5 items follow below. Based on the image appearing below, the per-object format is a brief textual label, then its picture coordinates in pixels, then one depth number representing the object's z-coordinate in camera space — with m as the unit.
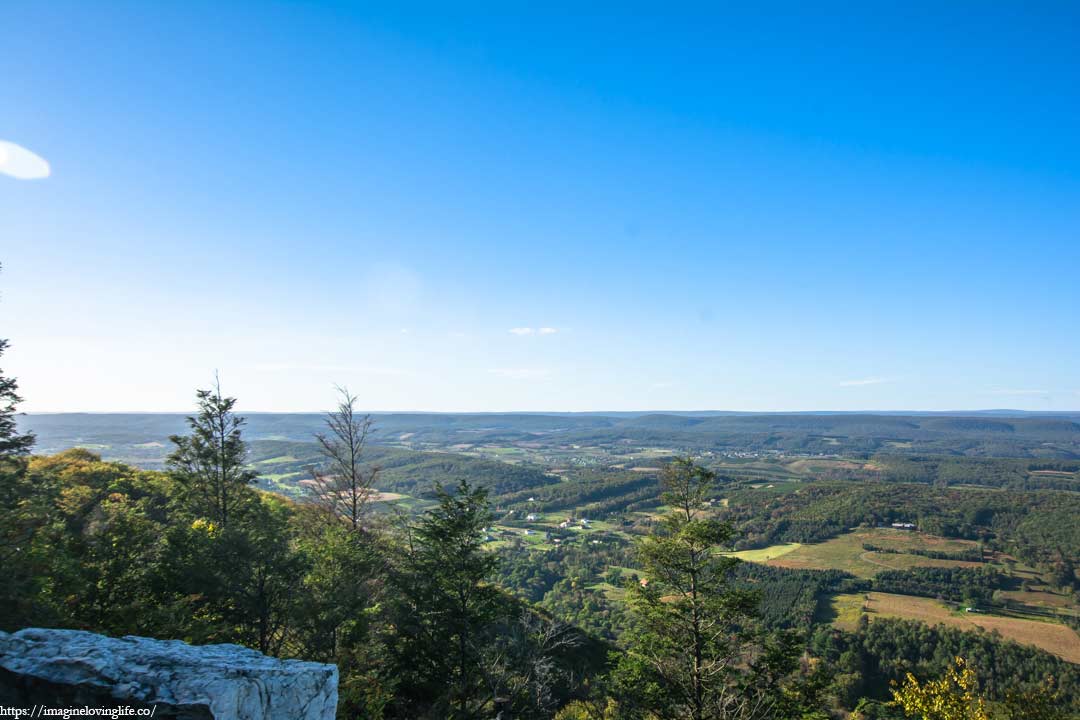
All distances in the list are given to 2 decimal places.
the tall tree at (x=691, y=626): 13.59
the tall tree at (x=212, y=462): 19.70
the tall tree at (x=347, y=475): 20.41
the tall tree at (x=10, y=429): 12.05
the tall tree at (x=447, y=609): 13.52
